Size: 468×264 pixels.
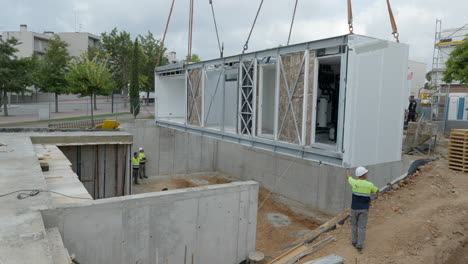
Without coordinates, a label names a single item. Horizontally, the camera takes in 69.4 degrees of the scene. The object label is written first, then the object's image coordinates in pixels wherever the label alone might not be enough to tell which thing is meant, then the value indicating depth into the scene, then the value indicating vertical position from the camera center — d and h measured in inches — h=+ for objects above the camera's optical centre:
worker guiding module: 314.3 -88.6
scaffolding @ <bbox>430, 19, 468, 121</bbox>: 1277.1 +249.4
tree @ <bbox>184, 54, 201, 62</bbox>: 2256.4 +301.8
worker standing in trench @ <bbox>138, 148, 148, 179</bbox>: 927.0 -176.1
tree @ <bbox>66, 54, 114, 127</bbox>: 975.0 +60.6
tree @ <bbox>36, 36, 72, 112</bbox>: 1295.5 +92.9
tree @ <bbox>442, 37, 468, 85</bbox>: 742.4 +103.4
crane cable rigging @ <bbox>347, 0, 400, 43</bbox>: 424.8 +108.6
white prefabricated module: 396.2 +10.9
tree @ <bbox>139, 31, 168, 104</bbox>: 1669.5 +222.1
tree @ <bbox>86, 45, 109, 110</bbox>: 1630.2 +245.1
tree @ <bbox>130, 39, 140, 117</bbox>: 1298.0 +63.6
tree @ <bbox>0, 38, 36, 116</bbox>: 1187.3 +93.3
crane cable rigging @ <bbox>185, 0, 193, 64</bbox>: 786.8 +170.6
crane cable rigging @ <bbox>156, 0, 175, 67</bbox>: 816.0 +205.2
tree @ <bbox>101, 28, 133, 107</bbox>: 1581.0 +229.7
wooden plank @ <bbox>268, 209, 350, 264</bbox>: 373.4 -159.8
